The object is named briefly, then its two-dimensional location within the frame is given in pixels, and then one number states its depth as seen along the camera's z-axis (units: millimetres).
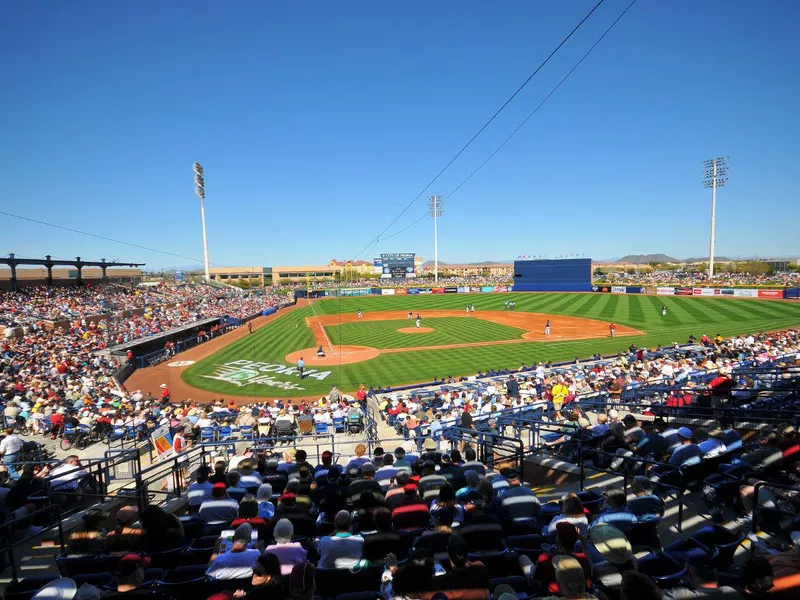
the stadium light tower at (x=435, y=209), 103500
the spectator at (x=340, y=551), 4051
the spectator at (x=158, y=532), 4414
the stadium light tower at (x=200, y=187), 74812
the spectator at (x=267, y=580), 3235
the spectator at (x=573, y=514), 4223
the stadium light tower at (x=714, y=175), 67812
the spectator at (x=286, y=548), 4051
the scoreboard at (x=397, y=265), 98250
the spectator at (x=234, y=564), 3842
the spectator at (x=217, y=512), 5359
